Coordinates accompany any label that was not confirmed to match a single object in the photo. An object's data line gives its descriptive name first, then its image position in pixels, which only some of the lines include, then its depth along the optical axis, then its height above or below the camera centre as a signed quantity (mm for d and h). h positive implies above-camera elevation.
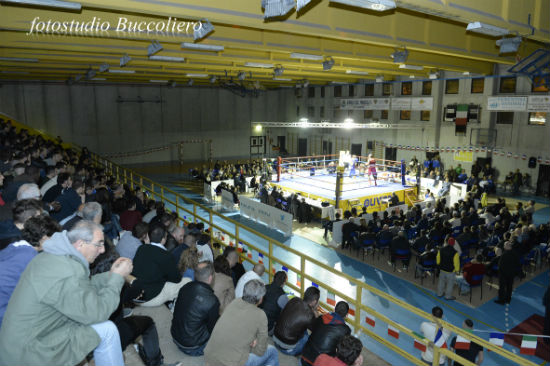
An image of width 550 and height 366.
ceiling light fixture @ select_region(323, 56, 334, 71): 13680 +2486
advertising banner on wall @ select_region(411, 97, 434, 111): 25341 +1948
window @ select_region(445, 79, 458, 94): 24188 +2994
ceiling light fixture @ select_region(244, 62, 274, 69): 14953 +2723
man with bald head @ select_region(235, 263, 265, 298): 5336 -2133
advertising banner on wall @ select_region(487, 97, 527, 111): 20547 +1668
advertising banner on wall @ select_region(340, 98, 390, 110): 28047 +2199
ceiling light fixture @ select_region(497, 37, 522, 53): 8750 +2116
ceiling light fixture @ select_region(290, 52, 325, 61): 11549 +2387
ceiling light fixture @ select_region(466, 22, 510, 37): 6564 +1898
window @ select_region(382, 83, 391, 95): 28325 +3271
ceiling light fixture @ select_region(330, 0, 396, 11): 5055 +1786
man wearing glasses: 2416 -1199
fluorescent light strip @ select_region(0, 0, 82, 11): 5641 +1898
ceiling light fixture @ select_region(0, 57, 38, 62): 13460 +2536
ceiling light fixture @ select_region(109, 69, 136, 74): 17638 +2782
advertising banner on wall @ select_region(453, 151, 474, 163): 23672 -1509
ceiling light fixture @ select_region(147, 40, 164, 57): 9469 +2098
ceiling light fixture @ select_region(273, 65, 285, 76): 16378 +2657
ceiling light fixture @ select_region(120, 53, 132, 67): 12264 +2315
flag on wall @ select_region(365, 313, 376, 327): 5694 -2900
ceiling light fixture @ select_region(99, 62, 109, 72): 15276 +2551
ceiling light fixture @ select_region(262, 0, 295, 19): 4707 +1596
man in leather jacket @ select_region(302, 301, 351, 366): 3996 -2234
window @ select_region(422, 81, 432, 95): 25578 +3069
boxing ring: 16969 -2825
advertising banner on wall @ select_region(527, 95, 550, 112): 19388 +1590
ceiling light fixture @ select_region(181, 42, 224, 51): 9258 +2099
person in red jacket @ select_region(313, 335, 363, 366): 3380 -2018
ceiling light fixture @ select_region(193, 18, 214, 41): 7047 +1945
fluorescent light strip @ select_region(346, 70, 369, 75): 19606 +3262
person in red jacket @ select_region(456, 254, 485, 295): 9180 -3383
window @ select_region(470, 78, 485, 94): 22828 +2907
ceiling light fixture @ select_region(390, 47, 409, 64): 10561 +2153
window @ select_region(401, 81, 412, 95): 26953 +3197
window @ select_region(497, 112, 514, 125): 21875 +886
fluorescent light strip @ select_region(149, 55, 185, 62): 12658 +2517
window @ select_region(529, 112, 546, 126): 20375 +831
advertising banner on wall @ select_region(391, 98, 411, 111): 26578 +2012
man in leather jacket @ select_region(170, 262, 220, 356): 4148 -2063
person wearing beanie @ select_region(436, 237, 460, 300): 9156 -3288
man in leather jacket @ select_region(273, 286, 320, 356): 4480 -2348
